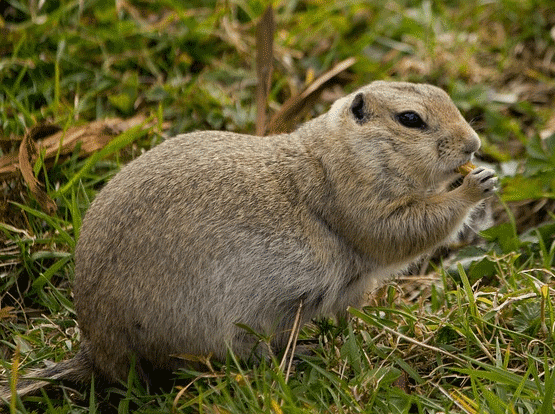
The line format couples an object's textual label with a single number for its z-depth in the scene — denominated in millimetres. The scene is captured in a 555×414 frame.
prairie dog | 8086
